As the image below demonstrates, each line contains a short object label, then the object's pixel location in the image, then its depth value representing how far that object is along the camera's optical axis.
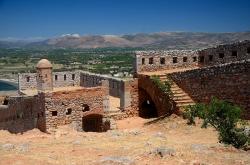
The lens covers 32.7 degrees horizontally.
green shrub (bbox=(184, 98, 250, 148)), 15.66
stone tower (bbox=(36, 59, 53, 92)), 23.42
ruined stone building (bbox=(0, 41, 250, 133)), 21.91
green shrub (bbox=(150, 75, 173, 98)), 23.59
